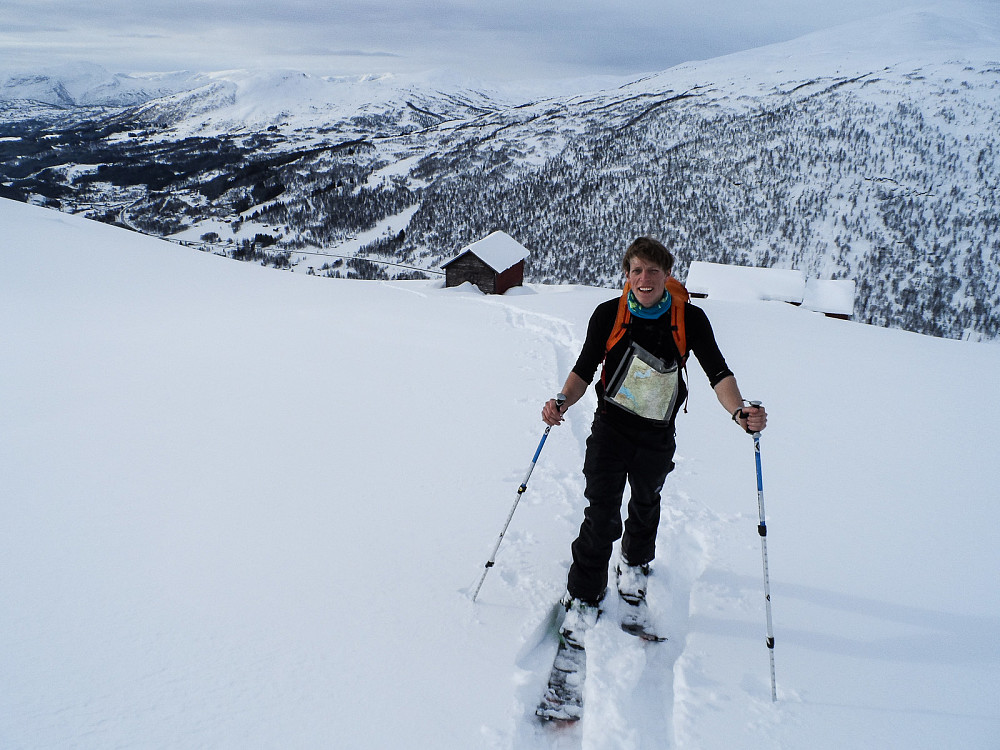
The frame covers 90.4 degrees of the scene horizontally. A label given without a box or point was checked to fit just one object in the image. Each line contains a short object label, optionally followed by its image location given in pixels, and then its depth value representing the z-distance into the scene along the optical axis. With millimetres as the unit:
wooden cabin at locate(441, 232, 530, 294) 33219
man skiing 2688
